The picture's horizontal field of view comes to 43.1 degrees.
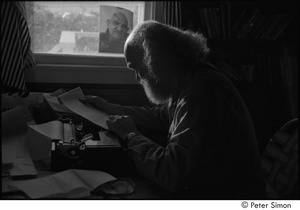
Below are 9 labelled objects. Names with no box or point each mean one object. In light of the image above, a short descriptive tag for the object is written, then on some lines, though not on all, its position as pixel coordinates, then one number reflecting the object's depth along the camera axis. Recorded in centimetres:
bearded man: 99
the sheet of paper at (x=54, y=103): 128
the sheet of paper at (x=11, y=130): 110
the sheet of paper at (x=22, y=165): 99
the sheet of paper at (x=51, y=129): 106
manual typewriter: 101
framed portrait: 167
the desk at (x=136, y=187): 93
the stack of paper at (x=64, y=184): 92
